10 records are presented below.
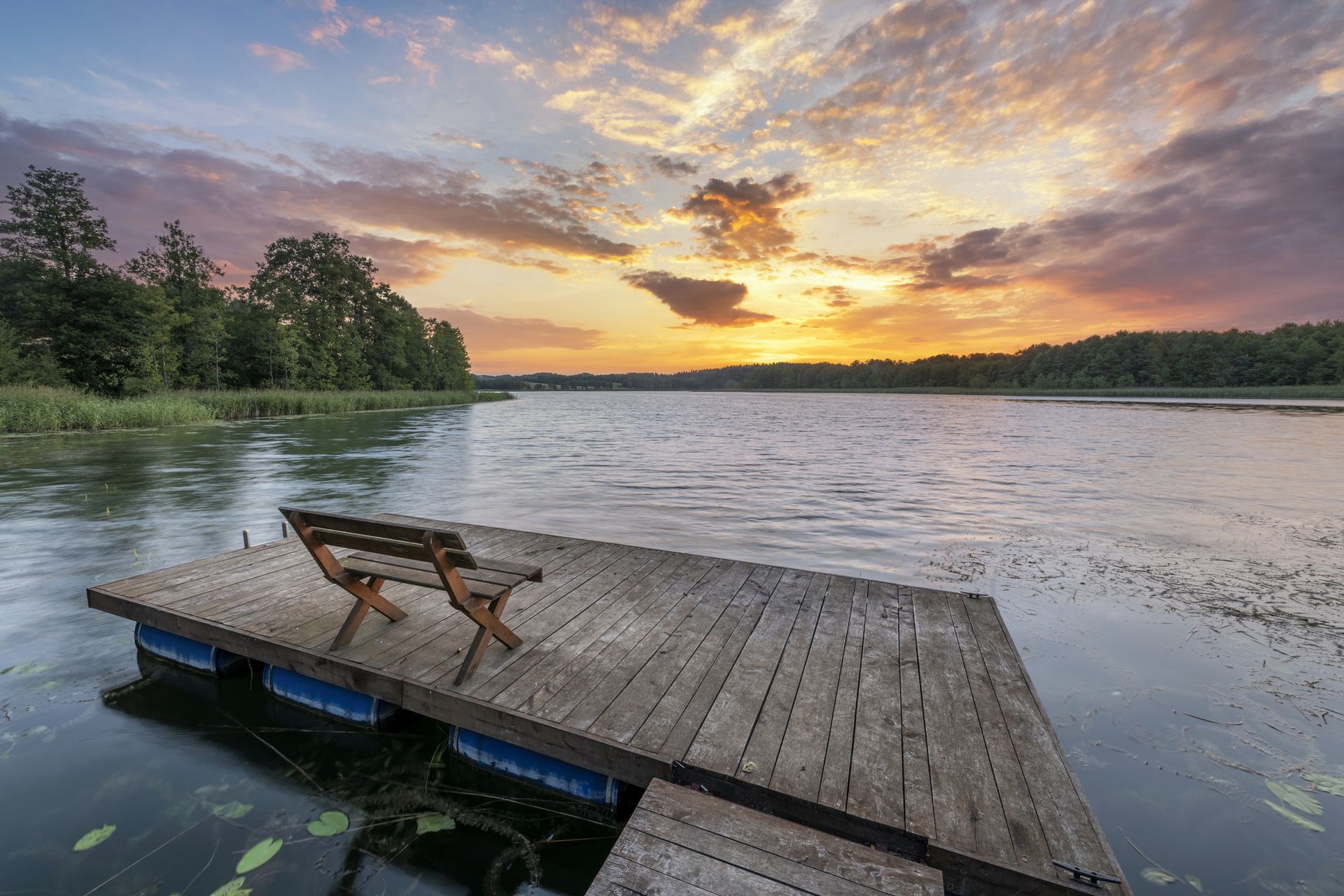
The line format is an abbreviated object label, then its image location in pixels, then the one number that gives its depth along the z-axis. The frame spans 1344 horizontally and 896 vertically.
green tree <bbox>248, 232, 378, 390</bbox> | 52.84
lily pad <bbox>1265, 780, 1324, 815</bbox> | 3.38
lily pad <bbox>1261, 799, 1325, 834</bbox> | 3.24
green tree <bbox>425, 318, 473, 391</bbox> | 80.19
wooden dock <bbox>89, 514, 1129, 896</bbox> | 2.42
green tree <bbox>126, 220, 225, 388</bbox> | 37.97
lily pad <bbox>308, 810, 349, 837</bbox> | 3.03
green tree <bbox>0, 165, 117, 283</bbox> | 33.25
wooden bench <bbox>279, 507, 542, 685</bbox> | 3.17
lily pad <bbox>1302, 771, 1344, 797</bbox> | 3.53
